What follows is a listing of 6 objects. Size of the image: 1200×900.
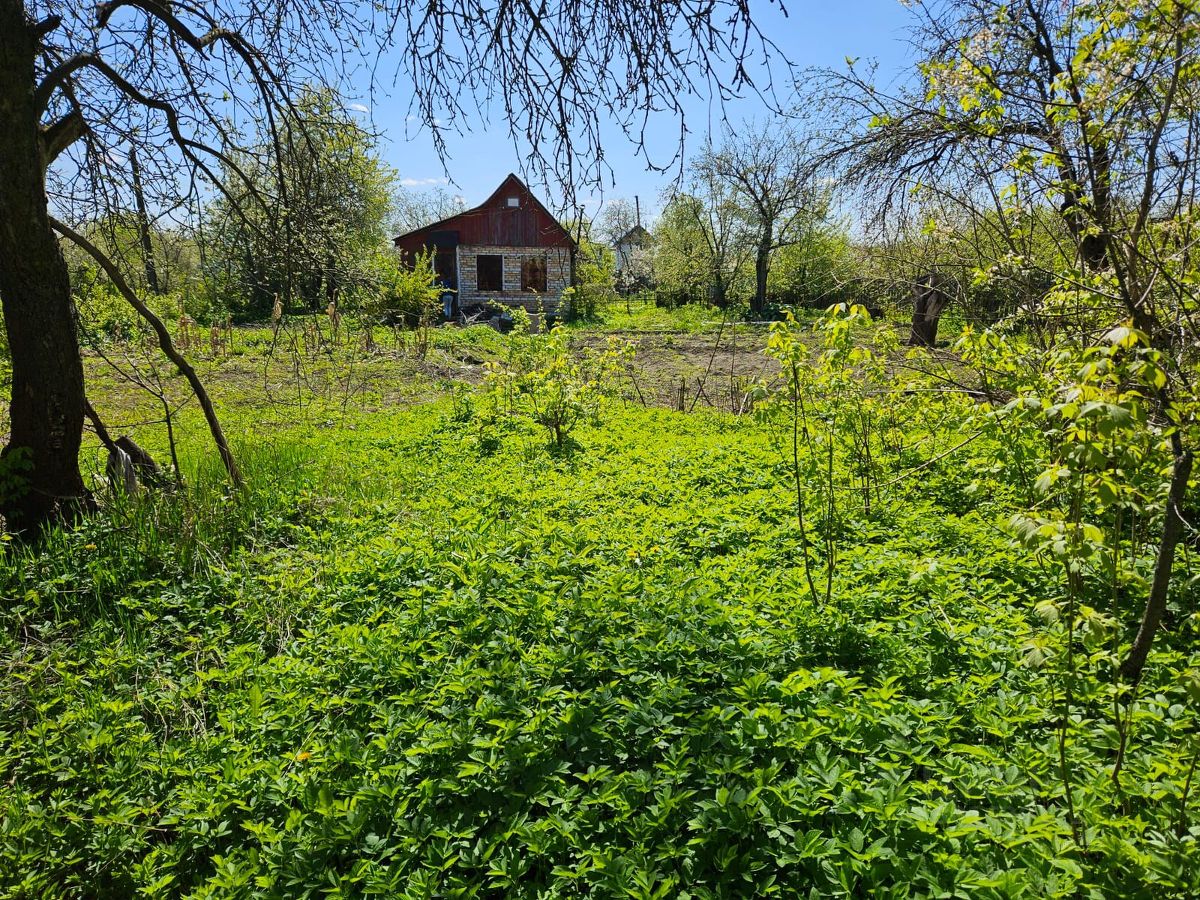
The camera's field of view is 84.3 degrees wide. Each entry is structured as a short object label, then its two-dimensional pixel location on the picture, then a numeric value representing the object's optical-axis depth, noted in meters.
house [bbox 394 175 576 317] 27.69
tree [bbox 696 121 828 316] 25.48
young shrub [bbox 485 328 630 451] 8.14
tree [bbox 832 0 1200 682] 2.54
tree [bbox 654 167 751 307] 28.48
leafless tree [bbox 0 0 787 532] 4.11
